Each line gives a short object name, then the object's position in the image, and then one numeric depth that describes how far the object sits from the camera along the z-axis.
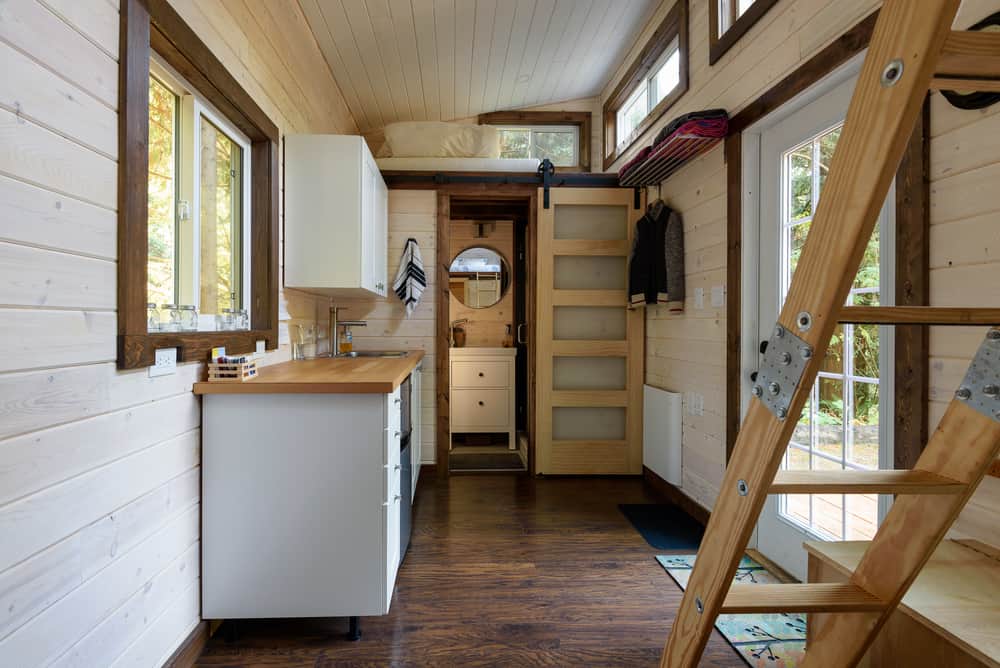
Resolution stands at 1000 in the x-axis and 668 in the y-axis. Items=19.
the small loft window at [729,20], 2.09
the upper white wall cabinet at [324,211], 2.33
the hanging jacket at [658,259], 2.85
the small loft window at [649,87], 2.81
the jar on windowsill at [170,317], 1.52
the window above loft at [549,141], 4.42
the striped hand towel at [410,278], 3.30
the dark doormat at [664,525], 2.41
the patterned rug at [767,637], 1.56
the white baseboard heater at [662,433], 2.90
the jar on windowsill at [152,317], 1.44
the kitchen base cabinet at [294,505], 1.60
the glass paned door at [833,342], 1.63
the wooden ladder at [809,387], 0.50
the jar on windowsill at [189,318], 1.61
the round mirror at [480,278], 4.75
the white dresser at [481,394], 4.34
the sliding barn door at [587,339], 3.45
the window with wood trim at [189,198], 1.21
